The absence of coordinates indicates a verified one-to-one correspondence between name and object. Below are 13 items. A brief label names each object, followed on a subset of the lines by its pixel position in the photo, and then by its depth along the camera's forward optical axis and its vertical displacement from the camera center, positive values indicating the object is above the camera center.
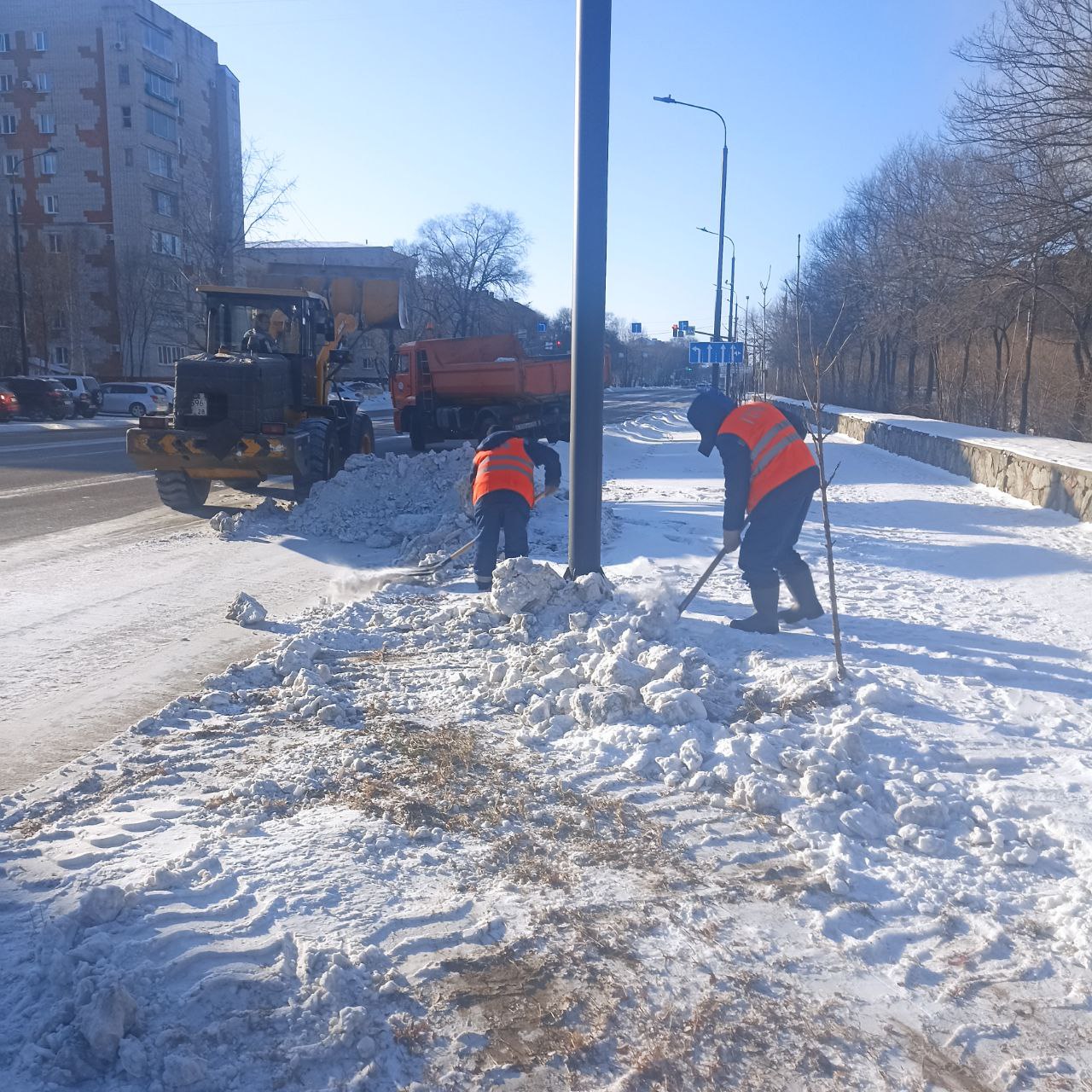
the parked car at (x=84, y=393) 36.00 -0.43
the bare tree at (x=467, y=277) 74.19 +8.58
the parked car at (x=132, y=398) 39.16 -0.60
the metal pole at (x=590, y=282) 6.98 +0.79
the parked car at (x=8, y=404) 31.45 -0.77
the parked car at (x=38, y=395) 33.66 -0.49
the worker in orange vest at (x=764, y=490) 6.30 -0.63
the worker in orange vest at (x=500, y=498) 7.94 -0.89
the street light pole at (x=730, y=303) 36.66 +3.41
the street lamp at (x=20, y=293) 37.72 +3.42
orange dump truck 22.42 -0.06
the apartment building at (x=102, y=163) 54.66 +12.66
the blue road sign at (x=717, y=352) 26.58 +1.10
